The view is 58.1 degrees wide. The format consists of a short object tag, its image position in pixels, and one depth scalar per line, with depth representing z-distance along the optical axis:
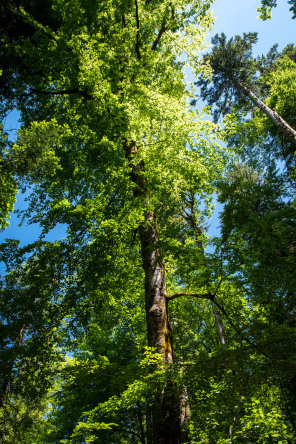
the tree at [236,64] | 18.11
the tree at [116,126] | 6.30
